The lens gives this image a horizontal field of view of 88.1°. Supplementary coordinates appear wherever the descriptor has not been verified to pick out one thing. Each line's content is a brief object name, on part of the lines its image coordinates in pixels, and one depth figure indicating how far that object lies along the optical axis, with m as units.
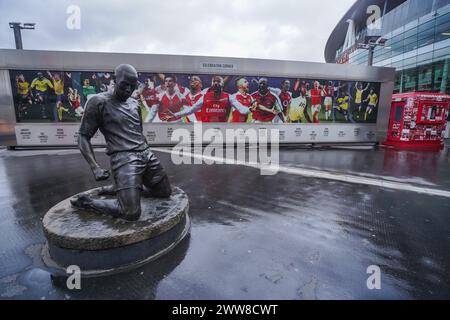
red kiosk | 9.52
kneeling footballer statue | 2.30
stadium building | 17.81
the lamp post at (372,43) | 11.67
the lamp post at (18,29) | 9.58
